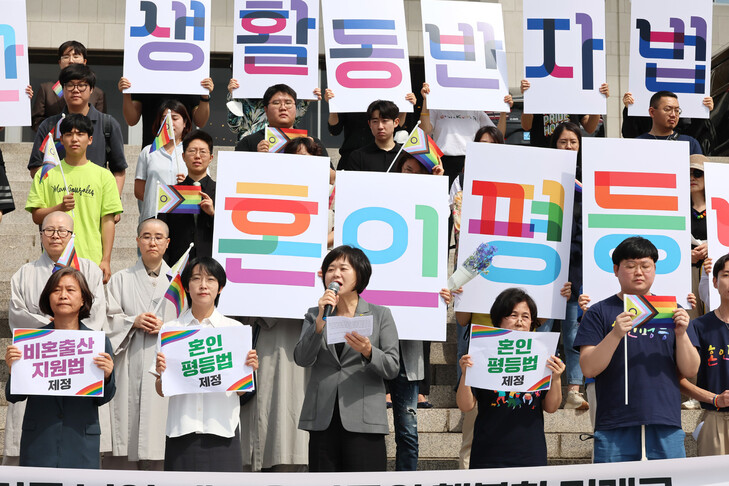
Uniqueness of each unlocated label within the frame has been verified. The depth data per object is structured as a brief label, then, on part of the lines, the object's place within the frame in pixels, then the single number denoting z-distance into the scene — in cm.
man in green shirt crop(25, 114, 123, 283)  1659
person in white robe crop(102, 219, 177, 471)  1412
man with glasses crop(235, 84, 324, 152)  1795
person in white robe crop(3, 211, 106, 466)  1383
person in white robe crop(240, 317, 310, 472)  1432
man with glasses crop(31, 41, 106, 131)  2019
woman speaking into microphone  1226
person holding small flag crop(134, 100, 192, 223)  1736
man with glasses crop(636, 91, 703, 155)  1889
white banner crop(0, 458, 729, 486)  1048
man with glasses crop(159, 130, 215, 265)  1598
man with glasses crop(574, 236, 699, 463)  1236
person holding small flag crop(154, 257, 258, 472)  1236
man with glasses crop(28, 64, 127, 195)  1836
